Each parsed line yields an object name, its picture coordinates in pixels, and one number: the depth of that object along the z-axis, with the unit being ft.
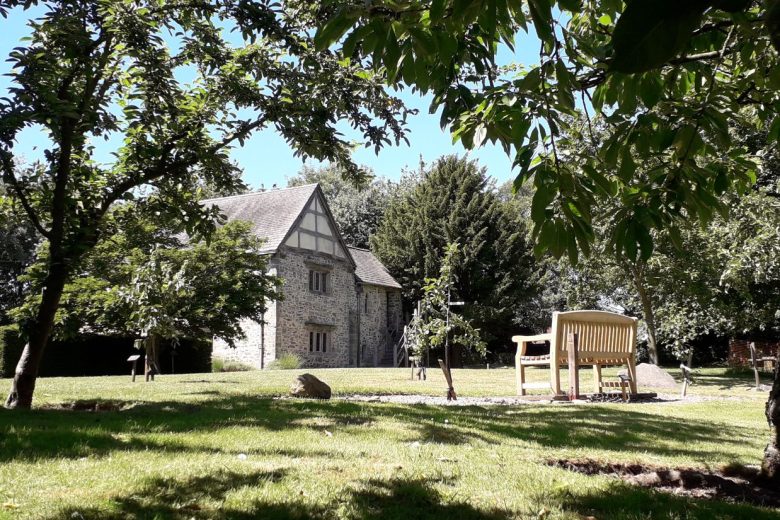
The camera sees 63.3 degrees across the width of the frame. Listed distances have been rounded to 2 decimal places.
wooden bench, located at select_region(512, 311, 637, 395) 32.48
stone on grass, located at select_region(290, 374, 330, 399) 30.48
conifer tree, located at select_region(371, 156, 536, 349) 103.91
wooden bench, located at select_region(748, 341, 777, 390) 41.51
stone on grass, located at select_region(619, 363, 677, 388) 47.06
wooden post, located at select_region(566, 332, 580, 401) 31.73
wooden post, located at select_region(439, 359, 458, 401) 30.55
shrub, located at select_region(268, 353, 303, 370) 79.97
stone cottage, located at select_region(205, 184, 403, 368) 84.48
